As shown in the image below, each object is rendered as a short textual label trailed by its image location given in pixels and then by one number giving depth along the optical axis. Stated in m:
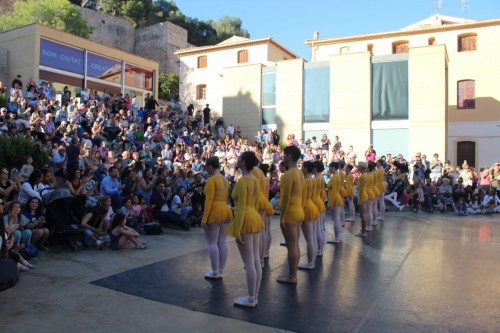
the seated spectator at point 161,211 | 10.55
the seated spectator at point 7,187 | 7.43
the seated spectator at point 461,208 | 15.59
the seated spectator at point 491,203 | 15.97
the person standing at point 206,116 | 24.47
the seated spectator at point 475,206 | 15.91
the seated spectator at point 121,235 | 7.88
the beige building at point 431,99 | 21.98
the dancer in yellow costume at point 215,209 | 5.83
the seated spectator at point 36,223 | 7.18
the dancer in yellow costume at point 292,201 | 5.61
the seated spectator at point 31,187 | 7.79
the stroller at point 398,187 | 16.83
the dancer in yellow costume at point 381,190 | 11.34
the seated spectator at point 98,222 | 7.89
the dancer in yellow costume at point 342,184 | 9.34
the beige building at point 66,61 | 18.78
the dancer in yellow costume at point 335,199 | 8.94
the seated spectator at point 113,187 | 9.55
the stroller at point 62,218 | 7.70
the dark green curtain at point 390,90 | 22.59
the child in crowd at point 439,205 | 16.28
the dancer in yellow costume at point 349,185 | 10.68
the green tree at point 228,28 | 60.72
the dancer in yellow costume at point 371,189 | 10.17
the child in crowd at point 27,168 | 8.90
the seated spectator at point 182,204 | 10.73
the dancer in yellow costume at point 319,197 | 7.12
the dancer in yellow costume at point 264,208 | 6.46
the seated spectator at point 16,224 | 6.16
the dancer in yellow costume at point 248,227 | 4.91
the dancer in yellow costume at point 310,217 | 6.39
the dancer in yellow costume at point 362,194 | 9.71
